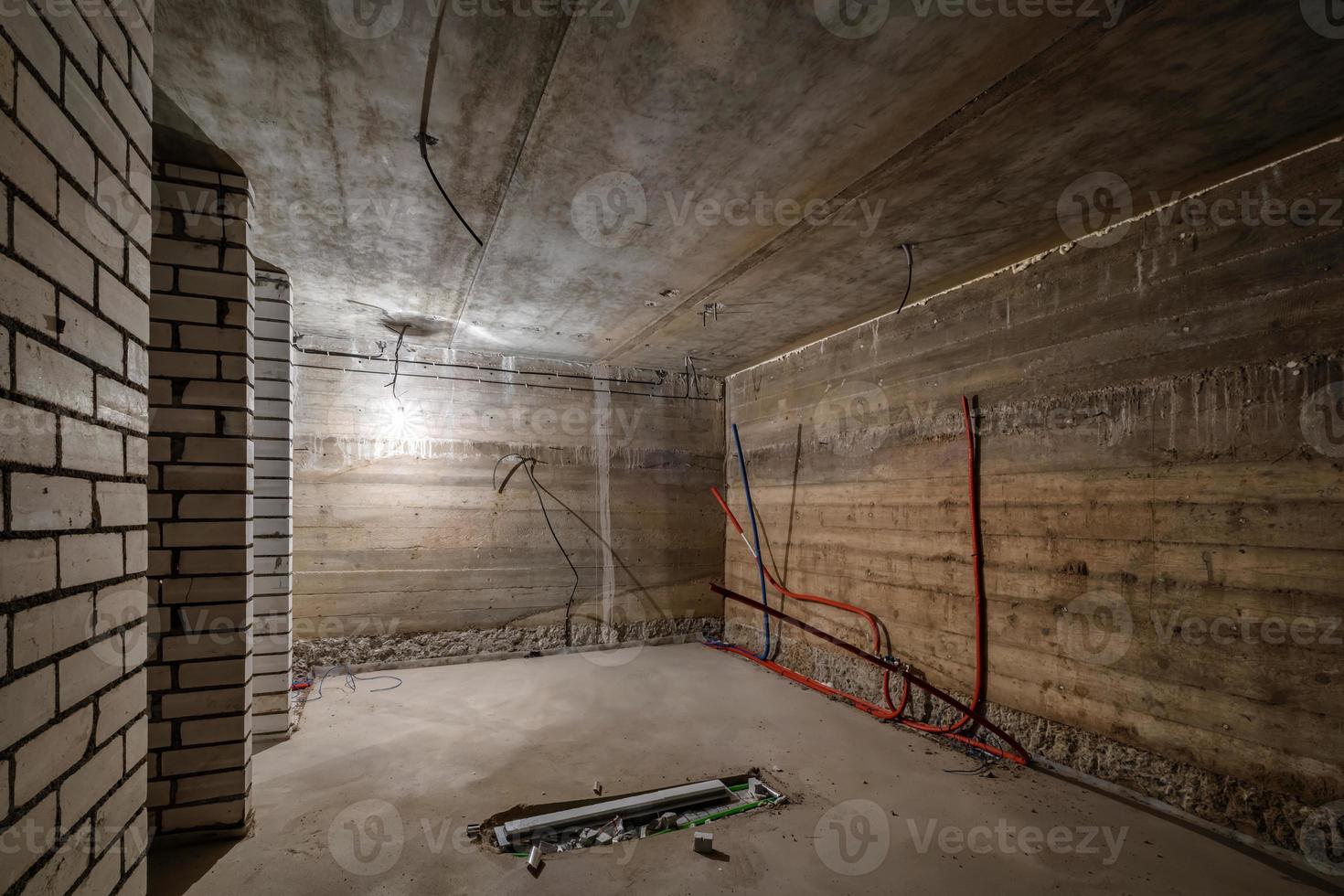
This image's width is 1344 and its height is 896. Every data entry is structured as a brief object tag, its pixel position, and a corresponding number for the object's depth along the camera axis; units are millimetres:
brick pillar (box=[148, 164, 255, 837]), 2018
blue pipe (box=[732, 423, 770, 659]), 4760
